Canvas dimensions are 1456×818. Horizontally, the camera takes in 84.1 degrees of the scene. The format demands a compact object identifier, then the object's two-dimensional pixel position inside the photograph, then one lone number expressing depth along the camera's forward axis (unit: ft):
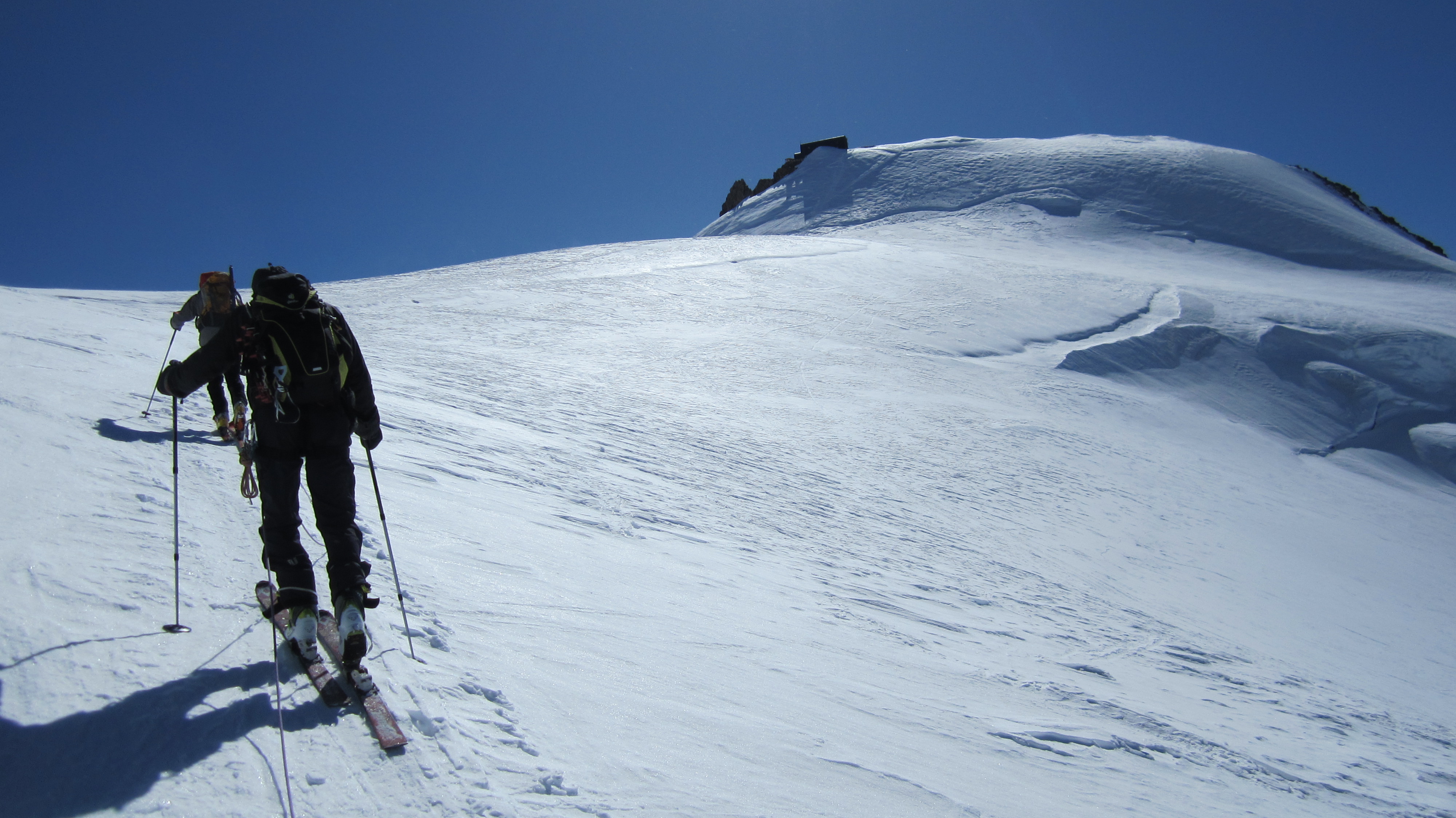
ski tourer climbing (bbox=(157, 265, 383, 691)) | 10.07
